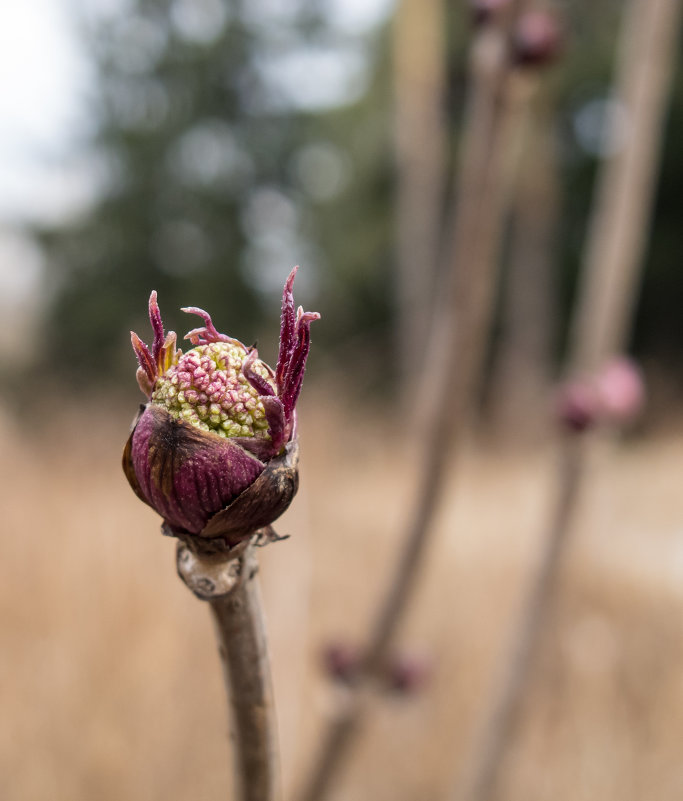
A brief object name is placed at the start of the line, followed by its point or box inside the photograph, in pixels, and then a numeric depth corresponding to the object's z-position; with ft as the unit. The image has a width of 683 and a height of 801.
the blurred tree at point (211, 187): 20.73
